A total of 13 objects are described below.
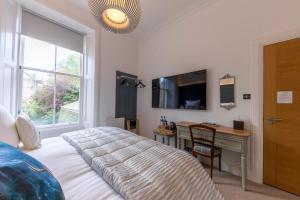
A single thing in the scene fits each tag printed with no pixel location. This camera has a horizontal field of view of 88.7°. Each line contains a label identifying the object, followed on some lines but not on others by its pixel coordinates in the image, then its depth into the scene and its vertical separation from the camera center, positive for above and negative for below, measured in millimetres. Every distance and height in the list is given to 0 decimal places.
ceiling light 1388 +865
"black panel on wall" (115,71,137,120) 3752 +89
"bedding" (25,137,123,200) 806 -481
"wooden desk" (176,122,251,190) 2033 -516
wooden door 1949 -164
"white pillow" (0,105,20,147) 1259 -248
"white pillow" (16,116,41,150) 1470 -319
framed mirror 2498 +182
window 2572 +343
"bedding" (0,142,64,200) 477 -273
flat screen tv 2885 +231
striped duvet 834 -444
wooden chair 2176 -650
